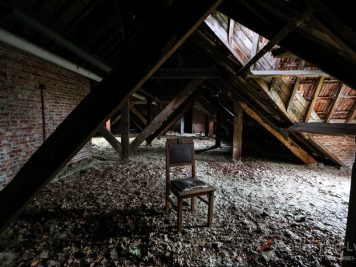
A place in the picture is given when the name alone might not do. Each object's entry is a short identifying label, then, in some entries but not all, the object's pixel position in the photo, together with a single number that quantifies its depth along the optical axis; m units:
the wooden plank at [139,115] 11.07
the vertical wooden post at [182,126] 13.20
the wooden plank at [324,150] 4.66
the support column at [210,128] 11.78
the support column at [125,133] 5.34
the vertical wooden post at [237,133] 5.40
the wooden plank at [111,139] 5.10
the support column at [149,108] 8.46
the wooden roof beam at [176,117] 7.76
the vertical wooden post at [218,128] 7.98
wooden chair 2.21
